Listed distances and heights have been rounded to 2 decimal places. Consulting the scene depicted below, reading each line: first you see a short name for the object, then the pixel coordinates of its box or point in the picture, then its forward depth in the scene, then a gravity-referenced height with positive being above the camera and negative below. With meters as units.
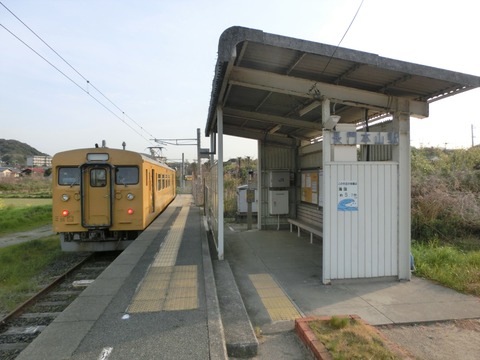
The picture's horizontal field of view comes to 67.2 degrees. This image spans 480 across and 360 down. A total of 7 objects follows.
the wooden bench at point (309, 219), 8.96 -1.01
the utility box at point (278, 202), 11.00 -0.57
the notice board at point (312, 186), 9.34 -0.08
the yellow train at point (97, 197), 8.45 -0.30
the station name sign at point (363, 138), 5.82 +0.73
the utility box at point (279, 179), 10.91 +0.13
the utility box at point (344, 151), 5.86 +0.52
